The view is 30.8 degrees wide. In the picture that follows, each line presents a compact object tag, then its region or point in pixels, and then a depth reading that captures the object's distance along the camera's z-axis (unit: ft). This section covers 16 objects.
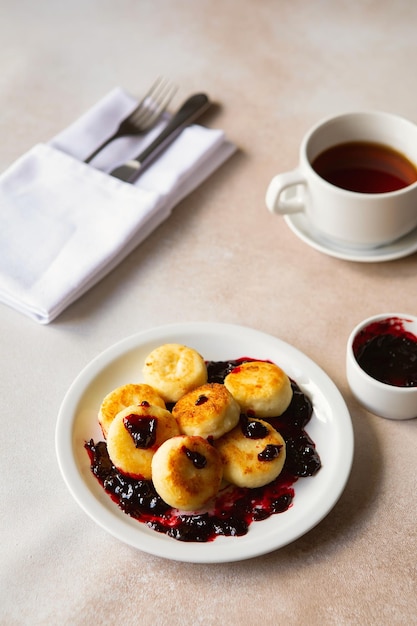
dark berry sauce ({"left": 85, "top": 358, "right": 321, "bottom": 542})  3.48
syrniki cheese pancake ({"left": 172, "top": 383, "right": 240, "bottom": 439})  3.54
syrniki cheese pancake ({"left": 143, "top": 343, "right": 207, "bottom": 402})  3.84
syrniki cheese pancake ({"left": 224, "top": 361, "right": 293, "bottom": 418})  3.75
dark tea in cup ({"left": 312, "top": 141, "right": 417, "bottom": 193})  4.76
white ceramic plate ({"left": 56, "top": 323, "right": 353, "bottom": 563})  3.37
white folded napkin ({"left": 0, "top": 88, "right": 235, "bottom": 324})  4.68
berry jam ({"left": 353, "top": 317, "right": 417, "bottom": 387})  3.91
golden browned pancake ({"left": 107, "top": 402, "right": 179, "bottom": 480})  3.53
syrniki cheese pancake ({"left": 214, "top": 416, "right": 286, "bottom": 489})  3.51
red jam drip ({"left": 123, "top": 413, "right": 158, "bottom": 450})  3.52
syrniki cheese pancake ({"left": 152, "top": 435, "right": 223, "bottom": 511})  3.38
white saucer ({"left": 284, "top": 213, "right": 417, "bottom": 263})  4.70
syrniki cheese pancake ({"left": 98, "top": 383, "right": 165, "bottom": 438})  3.74
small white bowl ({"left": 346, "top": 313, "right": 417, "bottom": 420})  3.82
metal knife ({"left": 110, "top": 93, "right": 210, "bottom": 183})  5.30
